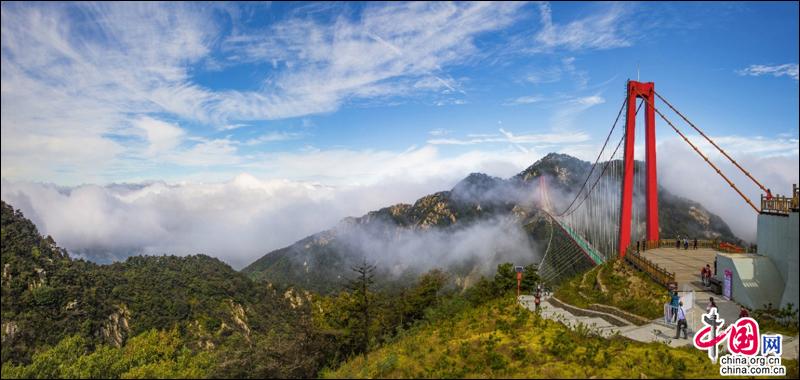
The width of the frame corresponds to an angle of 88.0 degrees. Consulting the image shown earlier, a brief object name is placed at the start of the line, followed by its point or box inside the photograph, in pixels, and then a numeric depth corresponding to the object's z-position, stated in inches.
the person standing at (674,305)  708.0
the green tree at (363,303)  962.7
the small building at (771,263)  693.9
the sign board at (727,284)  831.8
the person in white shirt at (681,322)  663.8
